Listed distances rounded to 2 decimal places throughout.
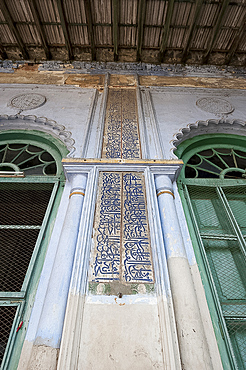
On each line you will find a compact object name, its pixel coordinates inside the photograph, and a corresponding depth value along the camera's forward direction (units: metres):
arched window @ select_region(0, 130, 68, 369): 1.77
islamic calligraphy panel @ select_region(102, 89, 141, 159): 2.95
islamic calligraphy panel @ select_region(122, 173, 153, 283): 1.83
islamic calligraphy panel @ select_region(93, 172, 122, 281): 1.84
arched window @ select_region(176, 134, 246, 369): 1.82
